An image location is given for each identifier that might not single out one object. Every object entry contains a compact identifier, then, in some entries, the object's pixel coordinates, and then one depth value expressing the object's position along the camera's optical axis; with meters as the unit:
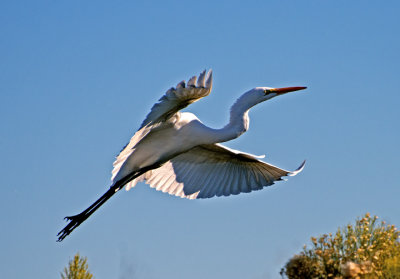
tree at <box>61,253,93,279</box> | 20.47
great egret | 18.80
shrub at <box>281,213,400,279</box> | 16.12
